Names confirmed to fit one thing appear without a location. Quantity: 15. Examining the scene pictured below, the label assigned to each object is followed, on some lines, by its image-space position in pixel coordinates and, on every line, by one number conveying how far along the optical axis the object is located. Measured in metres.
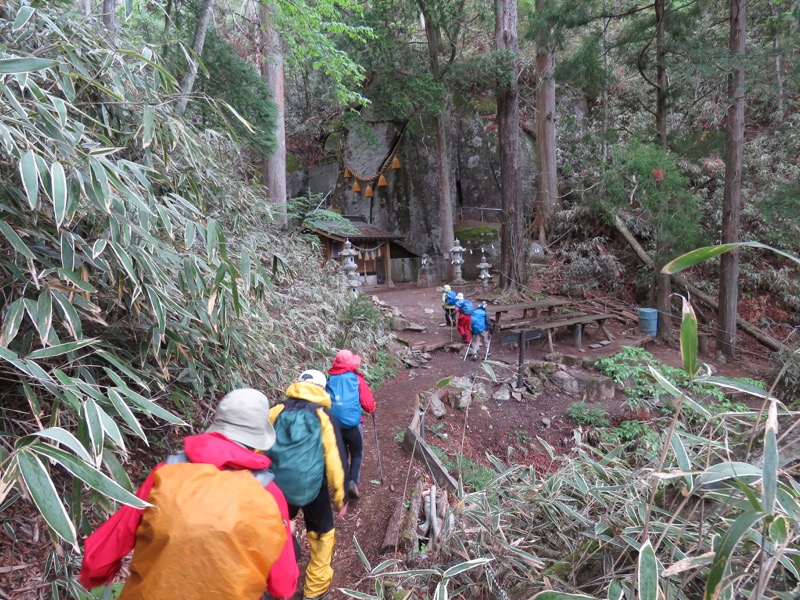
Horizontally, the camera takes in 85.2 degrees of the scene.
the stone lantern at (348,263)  12.04
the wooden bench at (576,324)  8.28
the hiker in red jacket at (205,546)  1.23
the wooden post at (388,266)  17.21
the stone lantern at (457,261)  15.23
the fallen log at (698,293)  8.55
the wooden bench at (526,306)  8.27
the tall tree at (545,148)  13.26
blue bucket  9.30
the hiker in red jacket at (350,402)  3.12
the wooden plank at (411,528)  2.73
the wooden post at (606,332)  9.18
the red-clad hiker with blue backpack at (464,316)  8.08
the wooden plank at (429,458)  3.53
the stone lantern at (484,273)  14.51
